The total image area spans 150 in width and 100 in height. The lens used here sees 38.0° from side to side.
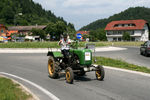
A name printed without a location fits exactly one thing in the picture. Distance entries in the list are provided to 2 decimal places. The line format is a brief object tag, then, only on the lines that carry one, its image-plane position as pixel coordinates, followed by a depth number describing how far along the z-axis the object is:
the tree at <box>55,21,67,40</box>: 77.56
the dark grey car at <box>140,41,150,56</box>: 23.02
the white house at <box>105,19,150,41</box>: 91.99
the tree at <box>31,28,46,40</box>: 87.41
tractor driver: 9.52
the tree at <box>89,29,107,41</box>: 98.69
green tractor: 8.69
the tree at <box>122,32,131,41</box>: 85.03
